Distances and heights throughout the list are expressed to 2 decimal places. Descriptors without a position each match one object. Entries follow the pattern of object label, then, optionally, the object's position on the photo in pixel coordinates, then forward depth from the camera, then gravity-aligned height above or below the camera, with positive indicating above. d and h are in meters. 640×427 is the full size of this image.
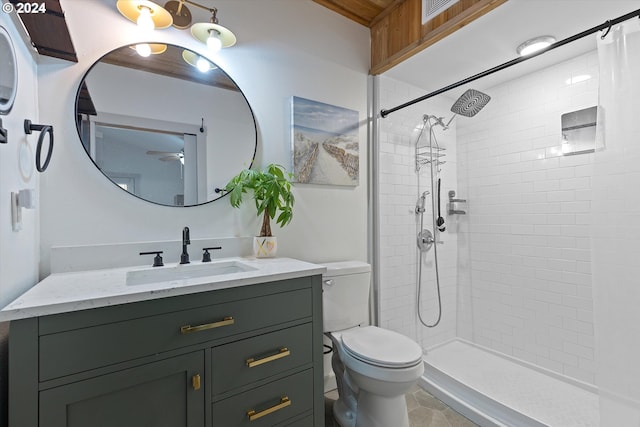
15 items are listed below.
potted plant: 1.60 +0.11
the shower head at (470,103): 1.96 +0.79
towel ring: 1.07 +0.32
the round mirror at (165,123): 1.37 +0.49
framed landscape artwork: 1.91 +0.50
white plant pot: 1.63 -0.18
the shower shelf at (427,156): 2.50 +0.52
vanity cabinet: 0.80 -0.48
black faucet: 1.42 -0.15
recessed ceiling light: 1.80 +1.09
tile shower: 2.09 -0.11
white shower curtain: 1.16 -0.07
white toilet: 1.34 -0.70
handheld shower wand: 2.46 +0.09
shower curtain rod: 1.16 +0.79
